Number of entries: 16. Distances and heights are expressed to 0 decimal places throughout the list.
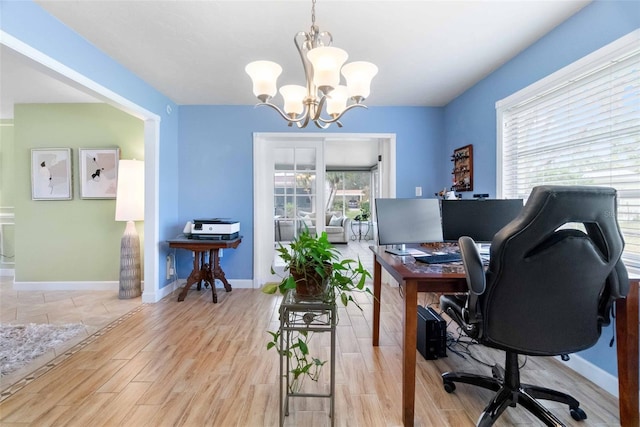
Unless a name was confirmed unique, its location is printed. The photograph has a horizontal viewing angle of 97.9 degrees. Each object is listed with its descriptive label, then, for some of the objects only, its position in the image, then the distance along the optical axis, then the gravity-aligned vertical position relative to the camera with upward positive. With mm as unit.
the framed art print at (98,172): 3428 +457
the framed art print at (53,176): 3453 +406
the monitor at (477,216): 1954 -41
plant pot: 1318 -347
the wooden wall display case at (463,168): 2996 +472
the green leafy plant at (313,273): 1297 -300
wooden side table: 3119 -581
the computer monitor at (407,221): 1976 -81
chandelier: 1402 +748
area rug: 1919 -1037
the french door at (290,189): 3777 +285
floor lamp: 3172 -56
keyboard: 1654 -294
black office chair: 1075 -281
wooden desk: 1300 -586
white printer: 3211 -238
